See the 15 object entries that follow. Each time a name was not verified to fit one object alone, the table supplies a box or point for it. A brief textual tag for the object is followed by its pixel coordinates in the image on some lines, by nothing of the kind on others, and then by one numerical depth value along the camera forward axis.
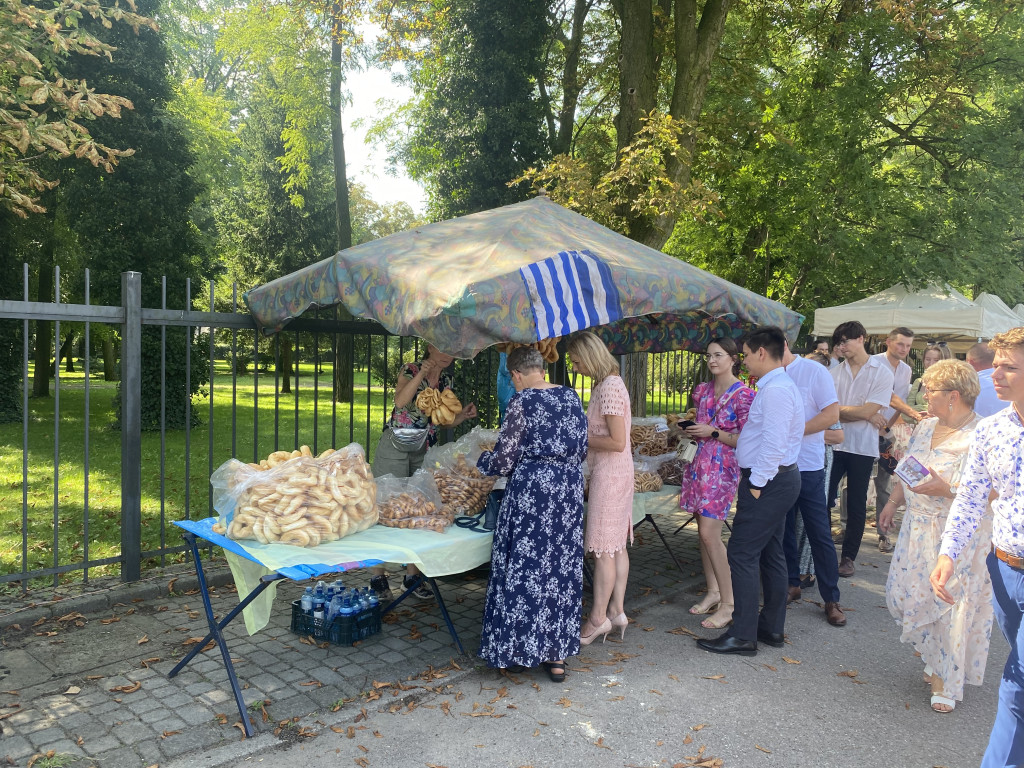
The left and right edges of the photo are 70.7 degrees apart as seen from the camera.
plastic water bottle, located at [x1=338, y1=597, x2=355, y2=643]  4.53
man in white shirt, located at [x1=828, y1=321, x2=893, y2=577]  6.16
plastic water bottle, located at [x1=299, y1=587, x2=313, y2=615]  4.66
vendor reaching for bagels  4.96
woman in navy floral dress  4.05
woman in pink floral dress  5.01
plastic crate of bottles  4.54
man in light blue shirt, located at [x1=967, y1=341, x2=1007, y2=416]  5.19
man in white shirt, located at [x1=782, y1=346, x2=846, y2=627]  5.26
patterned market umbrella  3.82
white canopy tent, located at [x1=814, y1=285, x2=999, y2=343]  12.42
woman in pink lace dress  4.55
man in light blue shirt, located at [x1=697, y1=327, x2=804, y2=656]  4.35
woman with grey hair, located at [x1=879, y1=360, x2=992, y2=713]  3.83
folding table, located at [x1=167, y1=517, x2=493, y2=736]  3.49
